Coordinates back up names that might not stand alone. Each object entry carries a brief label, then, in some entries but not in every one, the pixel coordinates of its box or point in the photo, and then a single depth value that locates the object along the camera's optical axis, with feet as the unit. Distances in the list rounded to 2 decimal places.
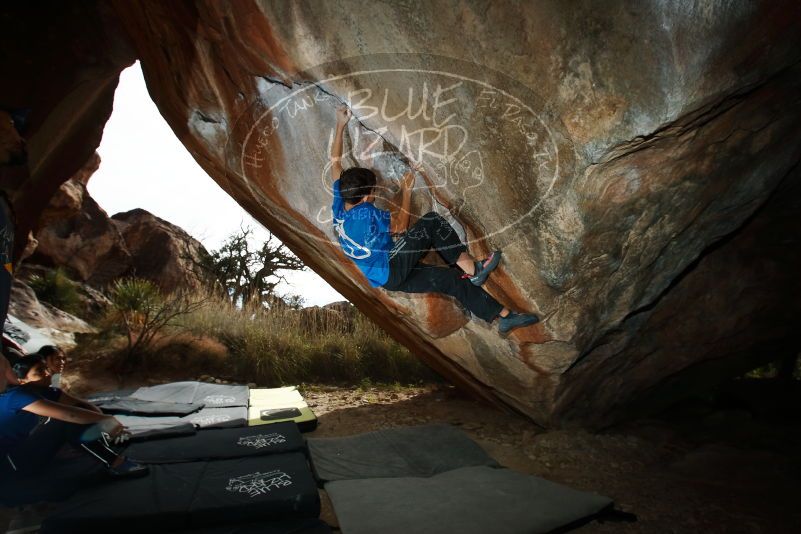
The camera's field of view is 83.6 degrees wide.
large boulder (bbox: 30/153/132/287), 36.04
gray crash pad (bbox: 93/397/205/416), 14.76
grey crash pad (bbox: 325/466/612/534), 8.36
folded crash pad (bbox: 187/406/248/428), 13.99
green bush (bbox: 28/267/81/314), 30.27
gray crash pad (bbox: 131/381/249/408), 16.61
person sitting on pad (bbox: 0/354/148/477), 8.90
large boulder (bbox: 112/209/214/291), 43.14
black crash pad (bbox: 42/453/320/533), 7.96
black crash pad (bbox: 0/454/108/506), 8.66
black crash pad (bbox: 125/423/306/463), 11.09
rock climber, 10.41
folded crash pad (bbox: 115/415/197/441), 12.48
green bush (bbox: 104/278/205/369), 21.56
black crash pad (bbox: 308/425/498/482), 11.19
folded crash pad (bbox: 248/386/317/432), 14.75
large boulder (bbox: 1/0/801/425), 7.54
